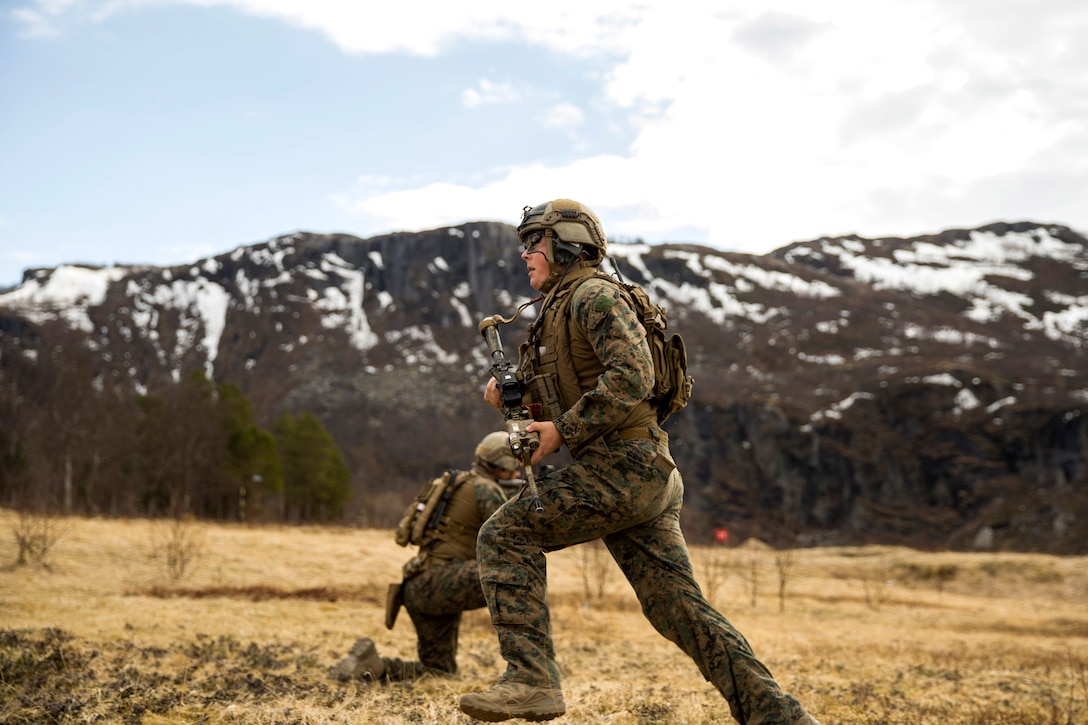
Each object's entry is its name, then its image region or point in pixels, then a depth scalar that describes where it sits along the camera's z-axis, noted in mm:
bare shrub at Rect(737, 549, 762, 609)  18719
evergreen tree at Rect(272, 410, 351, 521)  52375
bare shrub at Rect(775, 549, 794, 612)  19000
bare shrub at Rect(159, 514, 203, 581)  16281
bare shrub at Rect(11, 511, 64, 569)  15961
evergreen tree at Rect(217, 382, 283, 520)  46000
